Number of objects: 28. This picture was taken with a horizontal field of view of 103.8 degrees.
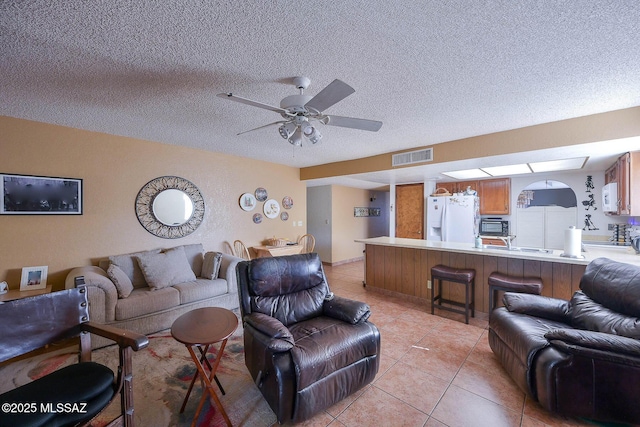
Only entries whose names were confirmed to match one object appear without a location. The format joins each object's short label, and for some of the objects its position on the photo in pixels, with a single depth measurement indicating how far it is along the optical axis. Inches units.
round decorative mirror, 144.2
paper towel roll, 107.0
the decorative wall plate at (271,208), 197.9
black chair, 42.7
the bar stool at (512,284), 108.6
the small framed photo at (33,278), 107.7
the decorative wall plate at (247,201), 184.2
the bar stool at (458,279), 124.3
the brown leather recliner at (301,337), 61.9
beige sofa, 105.0
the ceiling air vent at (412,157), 147.9
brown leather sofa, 59.9
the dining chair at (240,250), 181.0
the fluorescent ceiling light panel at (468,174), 179.0
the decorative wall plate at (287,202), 210.4
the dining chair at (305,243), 217.9
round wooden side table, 60.2
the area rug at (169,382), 67.1
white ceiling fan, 65.9
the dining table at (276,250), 182.1
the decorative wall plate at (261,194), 192.9
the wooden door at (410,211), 218.4
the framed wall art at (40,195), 107.4
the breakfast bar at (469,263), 110.9
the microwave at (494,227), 210.2
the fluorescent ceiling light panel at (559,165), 142.6
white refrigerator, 181.8
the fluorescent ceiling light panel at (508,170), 165.0
